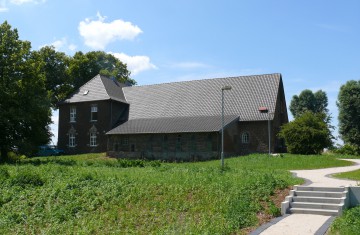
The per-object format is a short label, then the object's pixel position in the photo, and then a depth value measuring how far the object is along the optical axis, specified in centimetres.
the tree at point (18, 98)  3129
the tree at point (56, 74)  5575
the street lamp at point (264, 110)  4081
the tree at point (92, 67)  5750
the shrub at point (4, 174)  1683
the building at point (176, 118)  3997
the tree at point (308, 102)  7475
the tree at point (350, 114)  5491
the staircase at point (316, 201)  1264
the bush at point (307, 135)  3669
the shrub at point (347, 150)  4919
